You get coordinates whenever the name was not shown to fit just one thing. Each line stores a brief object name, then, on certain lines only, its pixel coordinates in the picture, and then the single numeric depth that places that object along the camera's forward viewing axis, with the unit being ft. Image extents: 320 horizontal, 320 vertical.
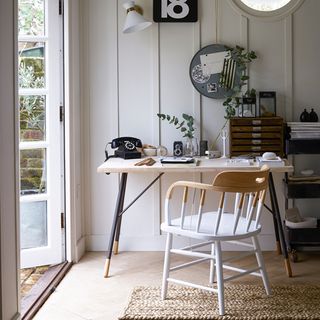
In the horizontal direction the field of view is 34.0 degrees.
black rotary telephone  12.84
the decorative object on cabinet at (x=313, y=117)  13.14
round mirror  13.53
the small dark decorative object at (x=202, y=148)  13.34
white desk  11.34
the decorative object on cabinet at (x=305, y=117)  13.15
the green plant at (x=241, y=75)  13.26
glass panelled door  12.01
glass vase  13.38
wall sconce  12.78
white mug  13.00
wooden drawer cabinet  12.91
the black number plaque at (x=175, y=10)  13.34
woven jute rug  9.29
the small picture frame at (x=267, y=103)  13.25
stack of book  12.81
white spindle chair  9.33
